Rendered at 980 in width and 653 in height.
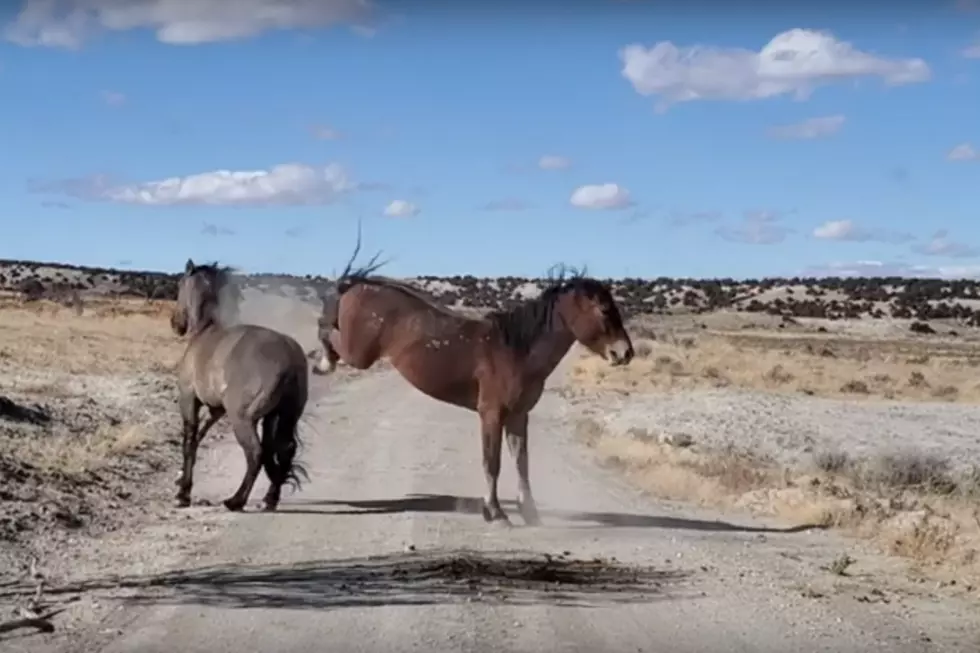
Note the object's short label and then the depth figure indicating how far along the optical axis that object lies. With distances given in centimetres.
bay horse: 1297
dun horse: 1329
